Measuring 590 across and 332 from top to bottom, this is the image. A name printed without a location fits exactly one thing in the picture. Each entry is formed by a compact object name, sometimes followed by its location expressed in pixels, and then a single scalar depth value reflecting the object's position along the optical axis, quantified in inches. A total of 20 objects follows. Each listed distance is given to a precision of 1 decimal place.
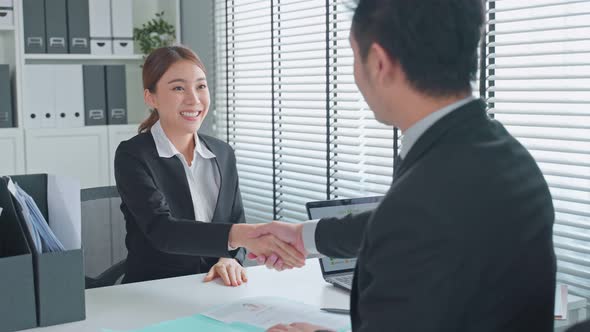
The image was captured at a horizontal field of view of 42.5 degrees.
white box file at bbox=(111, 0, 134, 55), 169.8
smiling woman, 86.8
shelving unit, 159.9
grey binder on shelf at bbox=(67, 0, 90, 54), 163.9
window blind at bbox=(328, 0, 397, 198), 131.2
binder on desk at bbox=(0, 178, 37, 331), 65.9
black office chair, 105.1
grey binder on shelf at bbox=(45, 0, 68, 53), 161.5
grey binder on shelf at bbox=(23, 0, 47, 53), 159.2
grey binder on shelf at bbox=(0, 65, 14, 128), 157.3
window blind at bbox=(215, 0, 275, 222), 163.0
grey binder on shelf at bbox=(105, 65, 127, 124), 169.2
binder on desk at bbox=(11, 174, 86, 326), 67.7
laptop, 81.5
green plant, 175.9
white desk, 71.1
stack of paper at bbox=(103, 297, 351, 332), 67.5
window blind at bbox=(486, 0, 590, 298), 95.6
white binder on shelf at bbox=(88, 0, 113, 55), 166.2
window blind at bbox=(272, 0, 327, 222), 145.5
